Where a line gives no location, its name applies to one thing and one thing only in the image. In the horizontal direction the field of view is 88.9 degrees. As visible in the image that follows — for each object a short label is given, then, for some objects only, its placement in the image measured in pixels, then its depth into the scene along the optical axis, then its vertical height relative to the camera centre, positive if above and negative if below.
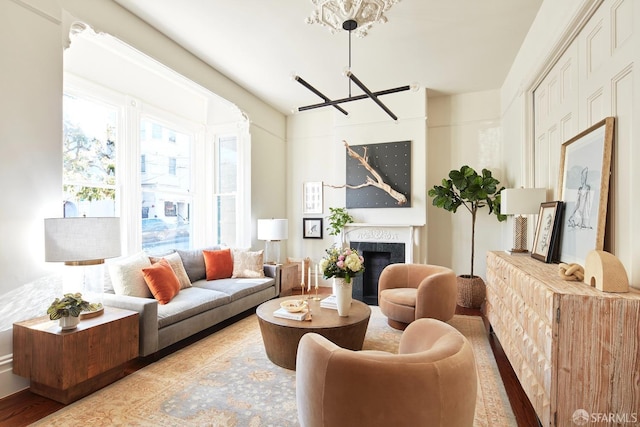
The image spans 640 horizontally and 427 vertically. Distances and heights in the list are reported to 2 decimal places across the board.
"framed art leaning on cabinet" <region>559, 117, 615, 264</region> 1.89 +0.12
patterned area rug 2.02 -1.34
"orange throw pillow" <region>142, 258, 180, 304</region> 3.18 -0.78
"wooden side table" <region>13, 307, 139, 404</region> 2.12 -1.04
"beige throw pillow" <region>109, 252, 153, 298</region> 3.06 -0.72
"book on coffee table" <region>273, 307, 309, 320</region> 2.75 -0.94
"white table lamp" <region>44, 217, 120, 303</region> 2.31 -0.30
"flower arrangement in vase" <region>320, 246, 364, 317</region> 2.78 -0.57
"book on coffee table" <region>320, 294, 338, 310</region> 3.10 -0.95
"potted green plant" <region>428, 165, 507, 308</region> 4.40 +0.11
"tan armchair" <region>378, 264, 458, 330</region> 3.28 -0.96
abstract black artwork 5.08 +0.48
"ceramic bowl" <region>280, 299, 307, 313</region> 2.88 -0.93
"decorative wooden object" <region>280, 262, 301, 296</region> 4.74 -1.11
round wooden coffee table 2.60 -1.03
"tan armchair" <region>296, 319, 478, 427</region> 1.28 -0.74
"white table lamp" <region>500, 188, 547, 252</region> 2.85 +0.06
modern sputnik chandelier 2.90 +1.78
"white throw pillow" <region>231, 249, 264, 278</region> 4.39 -0.82
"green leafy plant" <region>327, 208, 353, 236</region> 5.27 -0.23
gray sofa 2.71 -1.01
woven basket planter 4.41 -1.17
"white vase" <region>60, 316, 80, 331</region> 2.17 -0.80
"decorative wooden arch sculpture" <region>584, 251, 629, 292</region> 1.50 -0.31
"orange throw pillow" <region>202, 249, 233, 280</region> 4.26 -0.80
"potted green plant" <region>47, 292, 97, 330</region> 2.17 -0.73
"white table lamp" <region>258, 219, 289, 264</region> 4.95 -0.39
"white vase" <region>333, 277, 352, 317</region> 2.82 -0.79
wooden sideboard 1.39 -0.66
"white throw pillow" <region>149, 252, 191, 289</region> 3.70 -0.74
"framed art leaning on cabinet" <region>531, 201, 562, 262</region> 2.44 -0.19
